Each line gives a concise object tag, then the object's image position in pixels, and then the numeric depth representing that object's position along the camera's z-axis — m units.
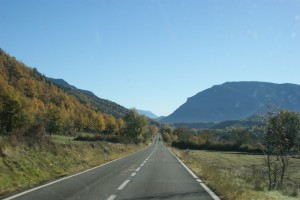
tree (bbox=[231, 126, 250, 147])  147.62
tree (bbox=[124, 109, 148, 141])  117.69
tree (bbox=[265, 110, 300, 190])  23.30
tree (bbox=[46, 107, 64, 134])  112.78
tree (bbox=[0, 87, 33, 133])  90.44
